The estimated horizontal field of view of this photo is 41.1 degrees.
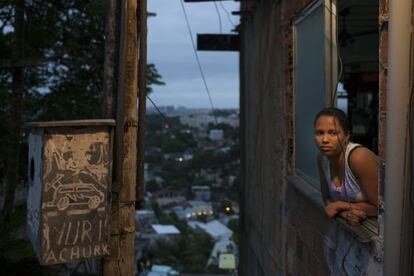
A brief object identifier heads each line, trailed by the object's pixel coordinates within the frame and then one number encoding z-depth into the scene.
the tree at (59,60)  8.63
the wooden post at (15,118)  7.46
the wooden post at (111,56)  3.24
